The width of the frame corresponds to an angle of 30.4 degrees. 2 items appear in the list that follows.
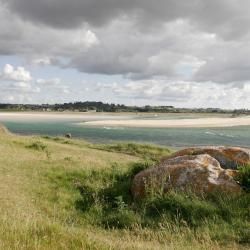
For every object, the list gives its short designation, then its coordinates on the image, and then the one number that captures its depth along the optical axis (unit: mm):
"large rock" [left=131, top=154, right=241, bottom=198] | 12008
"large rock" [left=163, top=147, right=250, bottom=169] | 14516
